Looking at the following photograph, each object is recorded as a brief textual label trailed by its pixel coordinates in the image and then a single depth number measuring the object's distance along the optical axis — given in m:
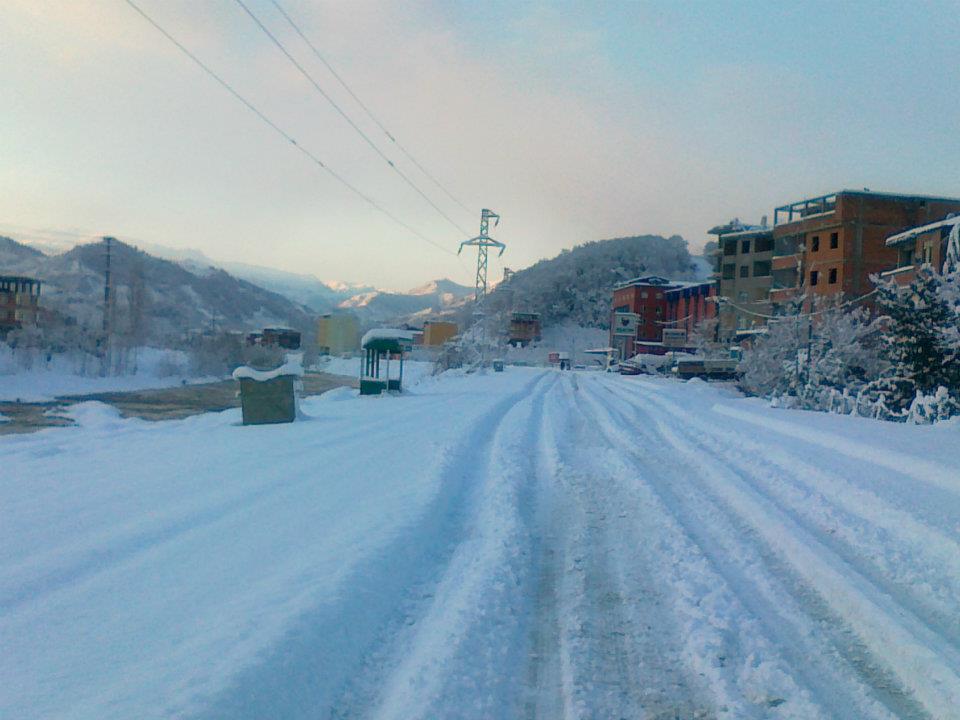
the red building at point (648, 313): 91.12
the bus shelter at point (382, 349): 27.06
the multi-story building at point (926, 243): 30.89
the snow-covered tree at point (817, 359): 24.61
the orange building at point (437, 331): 116.16
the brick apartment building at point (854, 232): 49.53
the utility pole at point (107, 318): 54.25
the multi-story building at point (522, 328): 130.00
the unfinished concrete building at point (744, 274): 64.12
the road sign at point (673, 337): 87.41
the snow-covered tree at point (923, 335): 19.11
